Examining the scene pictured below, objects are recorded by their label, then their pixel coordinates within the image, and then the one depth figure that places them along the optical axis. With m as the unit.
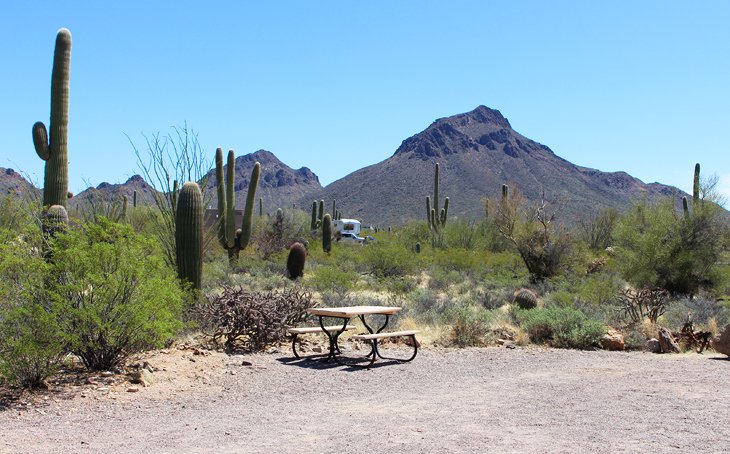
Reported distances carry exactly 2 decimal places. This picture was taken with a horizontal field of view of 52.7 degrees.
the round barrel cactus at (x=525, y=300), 18.53
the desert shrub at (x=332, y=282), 20.50
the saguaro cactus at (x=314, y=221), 47.78
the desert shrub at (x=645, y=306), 14.64
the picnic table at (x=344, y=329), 10.98
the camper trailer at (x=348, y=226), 64.88
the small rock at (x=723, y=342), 11.62
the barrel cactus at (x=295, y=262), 26.38
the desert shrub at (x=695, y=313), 15.27
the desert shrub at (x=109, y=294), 8.80
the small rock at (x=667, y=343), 12.28
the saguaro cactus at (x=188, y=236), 13.34
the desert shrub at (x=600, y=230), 40.00
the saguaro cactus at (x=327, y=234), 36.06
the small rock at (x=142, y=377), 8.92
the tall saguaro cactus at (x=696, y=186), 26.98
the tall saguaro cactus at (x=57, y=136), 13.70
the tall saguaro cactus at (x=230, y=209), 24.23
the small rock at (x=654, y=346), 12.46
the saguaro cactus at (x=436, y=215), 42.88
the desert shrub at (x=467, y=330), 13.07
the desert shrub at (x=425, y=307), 15.33
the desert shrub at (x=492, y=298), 19.58
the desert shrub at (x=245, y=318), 11.63
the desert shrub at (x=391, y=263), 28.80
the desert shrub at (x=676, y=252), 21.48
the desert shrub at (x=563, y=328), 12.92
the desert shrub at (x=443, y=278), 25.28
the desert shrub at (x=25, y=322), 8.14
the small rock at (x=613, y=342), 12.74
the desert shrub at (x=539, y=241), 27.34
